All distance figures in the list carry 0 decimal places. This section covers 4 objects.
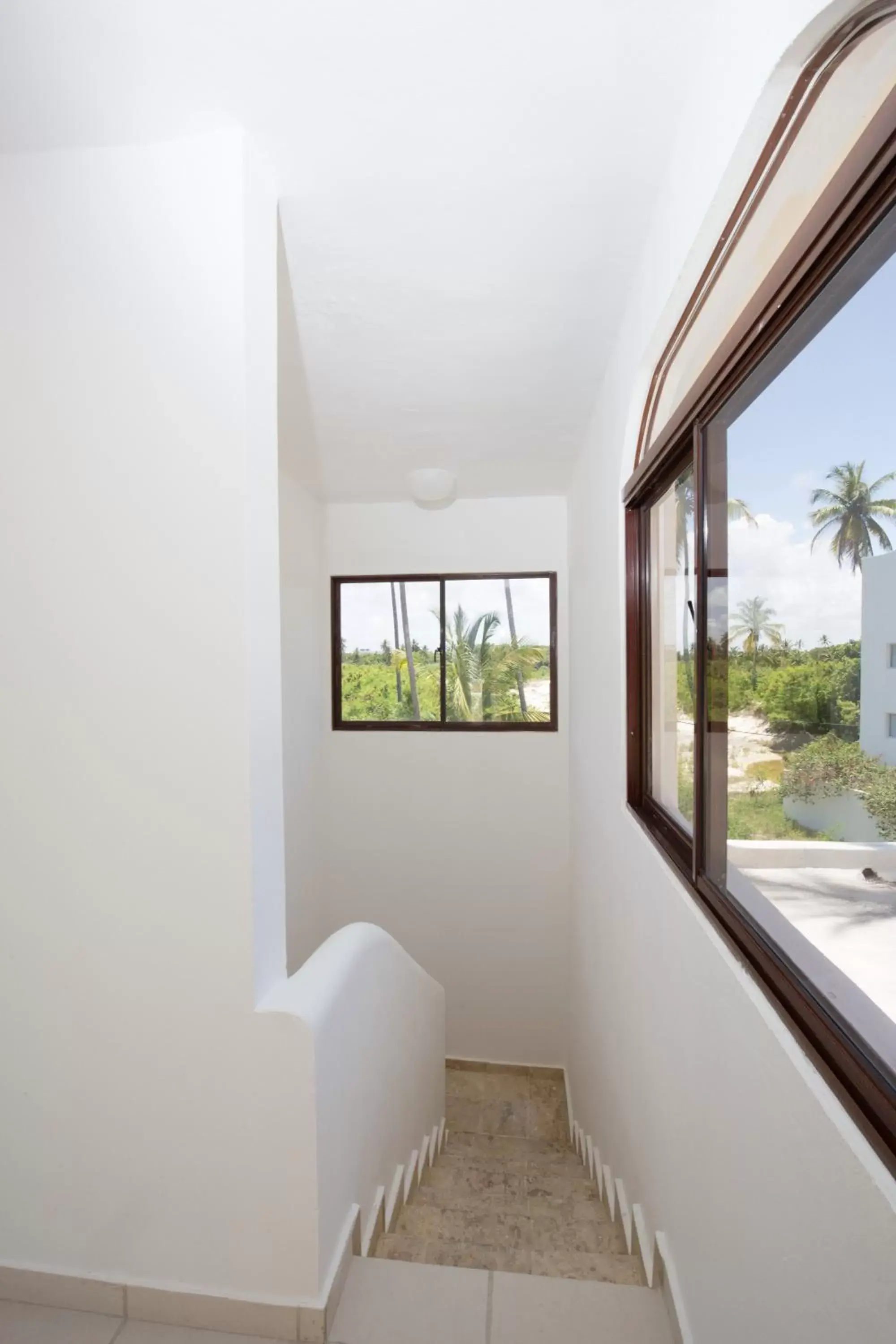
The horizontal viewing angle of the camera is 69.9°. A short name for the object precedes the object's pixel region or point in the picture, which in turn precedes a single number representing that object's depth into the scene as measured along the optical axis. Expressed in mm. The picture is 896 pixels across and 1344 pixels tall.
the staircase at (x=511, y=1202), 1709
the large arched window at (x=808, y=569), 750
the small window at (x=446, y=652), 4039
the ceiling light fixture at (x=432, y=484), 3412
